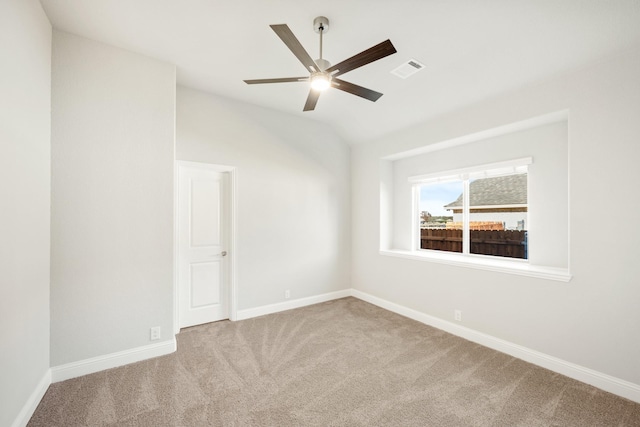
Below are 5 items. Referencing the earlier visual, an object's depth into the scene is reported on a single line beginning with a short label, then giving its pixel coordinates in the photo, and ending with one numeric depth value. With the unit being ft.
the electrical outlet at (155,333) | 9.46
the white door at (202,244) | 11.90
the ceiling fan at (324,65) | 6.10
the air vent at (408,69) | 9.37
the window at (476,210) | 11.28
